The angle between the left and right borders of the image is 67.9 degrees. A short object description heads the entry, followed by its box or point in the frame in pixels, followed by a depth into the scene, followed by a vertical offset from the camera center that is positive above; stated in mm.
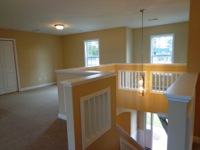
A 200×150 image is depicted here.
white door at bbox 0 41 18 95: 5938 -298
